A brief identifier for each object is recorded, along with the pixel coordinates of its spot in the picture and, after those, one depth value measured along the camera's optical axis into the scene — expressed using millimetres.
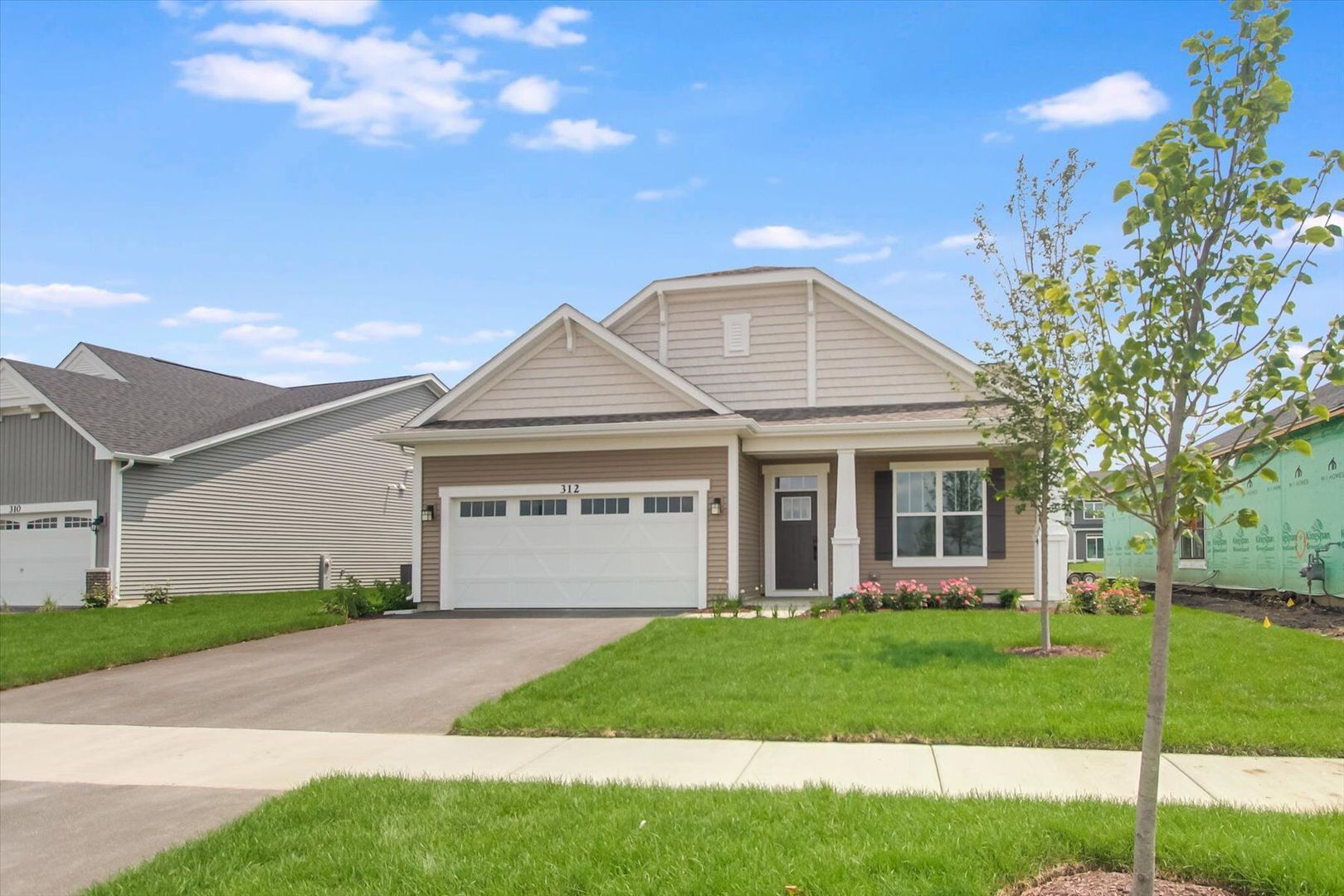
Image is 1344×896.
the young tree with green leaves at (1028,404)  11711
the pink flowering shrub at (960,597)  16188
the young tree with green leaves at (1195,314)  4117
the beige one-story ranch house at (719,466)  17500
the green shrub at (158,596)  21297
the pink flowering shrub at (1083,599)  15609
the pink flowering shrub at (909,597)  16125
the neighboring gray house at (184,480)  21406
